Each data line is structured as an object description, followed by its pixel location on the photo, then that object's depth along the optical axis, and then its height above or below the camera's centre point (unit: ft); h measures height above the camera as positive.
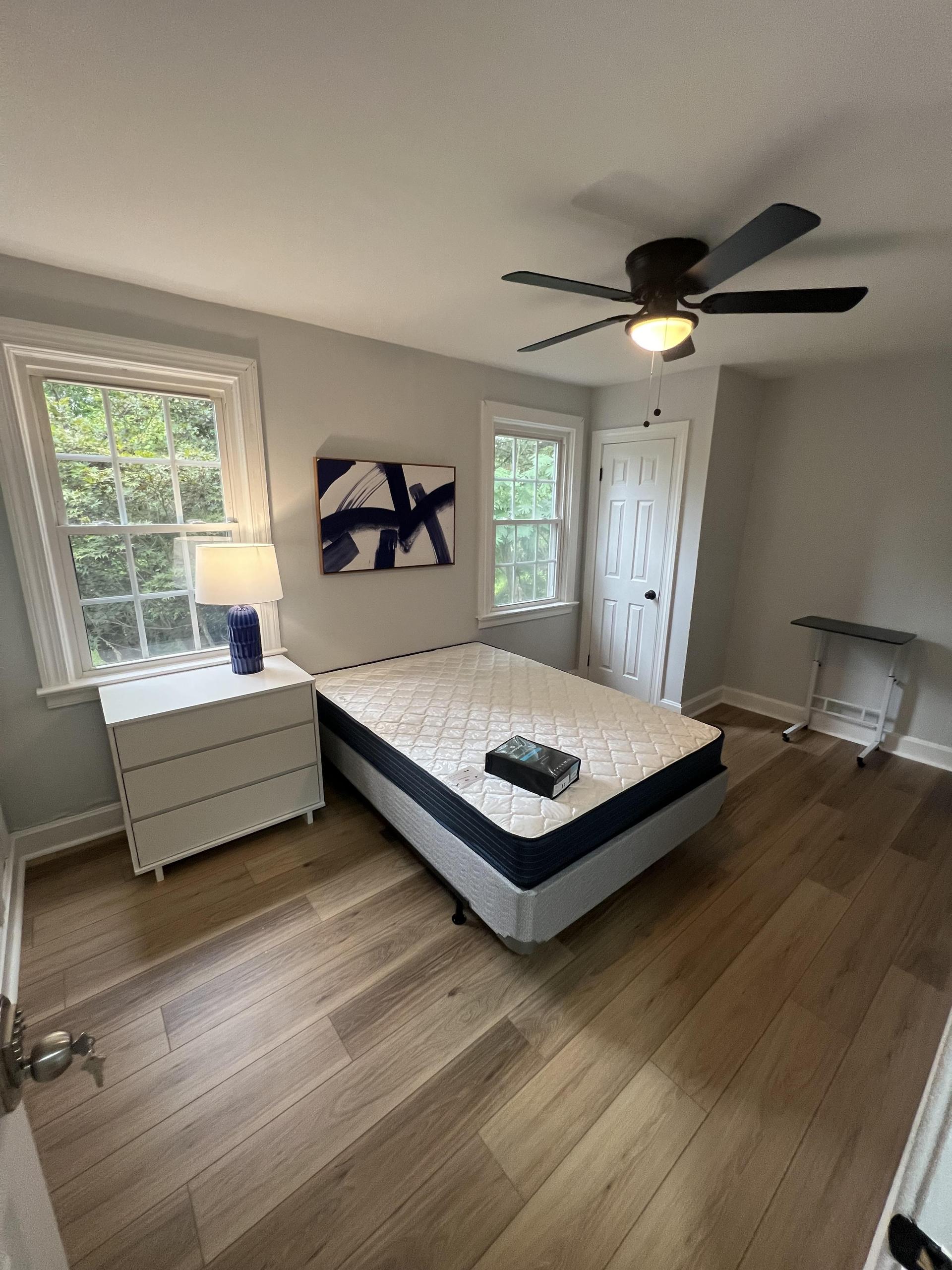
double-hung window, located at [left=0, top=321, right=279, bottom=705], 6.57 +0.23
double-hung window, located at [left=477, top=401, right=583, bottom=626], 11.52 -0.08
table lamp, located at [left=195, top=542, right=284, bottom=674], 7.22 -1.11
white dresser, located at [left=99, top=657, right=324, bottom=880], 6.48 -3.35
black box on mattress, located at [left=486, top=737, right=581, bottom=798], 5.82 -2.96
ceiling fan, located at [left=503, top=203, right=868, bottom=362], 4.57 +2.14
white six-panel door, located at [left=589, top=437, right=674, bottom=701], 11.71 -1.17
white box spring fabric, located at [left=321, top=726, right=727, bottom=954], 5.23 -4.03
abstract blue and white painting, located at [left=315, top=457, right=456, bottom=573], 9.10 -0.11
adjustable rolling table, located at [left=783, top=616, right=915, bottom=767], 9.91 -2.62
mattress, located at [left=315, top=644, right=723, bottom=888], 5.51 -3.19
